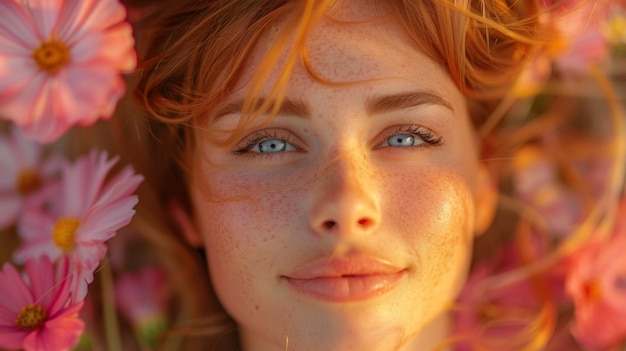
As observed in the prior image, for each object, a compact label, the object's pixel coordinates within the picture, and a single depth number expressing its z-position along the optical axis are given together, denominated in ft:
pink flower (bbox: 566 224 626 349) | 2.03
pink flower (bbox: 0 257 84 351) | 1.62
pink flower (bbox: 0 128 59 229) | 2.06
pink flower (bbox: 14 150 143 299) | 1.63
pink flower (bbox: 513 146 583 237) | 2.19
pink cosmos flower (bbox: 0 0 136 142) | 1.70
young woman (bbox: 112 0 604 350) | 1.63
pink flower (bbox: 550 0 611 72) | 1.84
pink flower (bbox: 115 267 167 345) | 2.13
